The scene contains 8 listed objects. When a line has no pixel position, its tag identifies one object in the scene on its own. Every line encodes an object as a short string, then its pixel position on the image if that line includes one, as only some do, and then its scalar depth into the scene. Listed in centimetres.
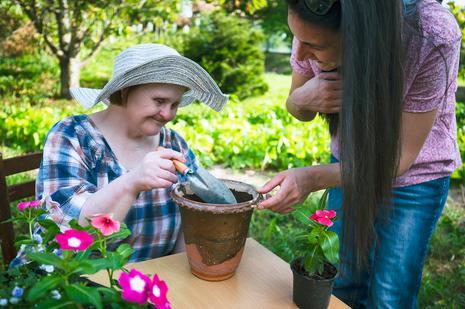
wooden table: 130
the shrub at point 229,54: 958
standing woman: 117
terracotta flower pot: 129
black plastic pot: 122
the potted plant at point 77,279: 80
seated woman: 152
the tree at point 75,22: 634
